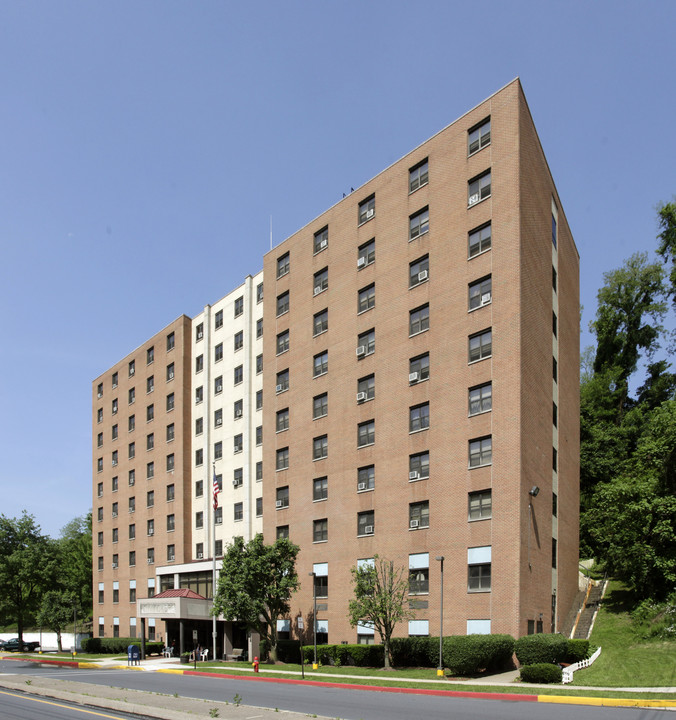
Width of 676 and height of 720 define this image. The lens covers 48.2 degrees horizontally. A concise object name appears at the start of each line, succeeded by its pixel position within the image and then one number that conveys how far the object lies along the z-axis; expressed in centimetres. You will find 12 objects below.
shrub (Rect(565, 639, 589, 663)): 3334
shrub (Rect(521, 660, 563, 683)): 2847
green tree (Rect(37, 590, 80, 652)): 6956
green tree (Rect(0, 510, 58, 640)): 7375
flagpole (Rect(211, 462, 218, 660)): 4825
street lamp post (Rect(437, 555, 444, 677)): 3250
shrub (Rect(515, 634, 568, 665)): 3167
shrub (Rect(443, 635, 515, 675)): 3144
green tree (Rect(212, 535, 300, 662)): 4394
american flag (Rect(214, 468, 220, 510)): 4884
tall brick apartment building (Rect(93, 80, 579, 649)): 3781
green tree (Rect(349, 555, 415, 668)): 3681
